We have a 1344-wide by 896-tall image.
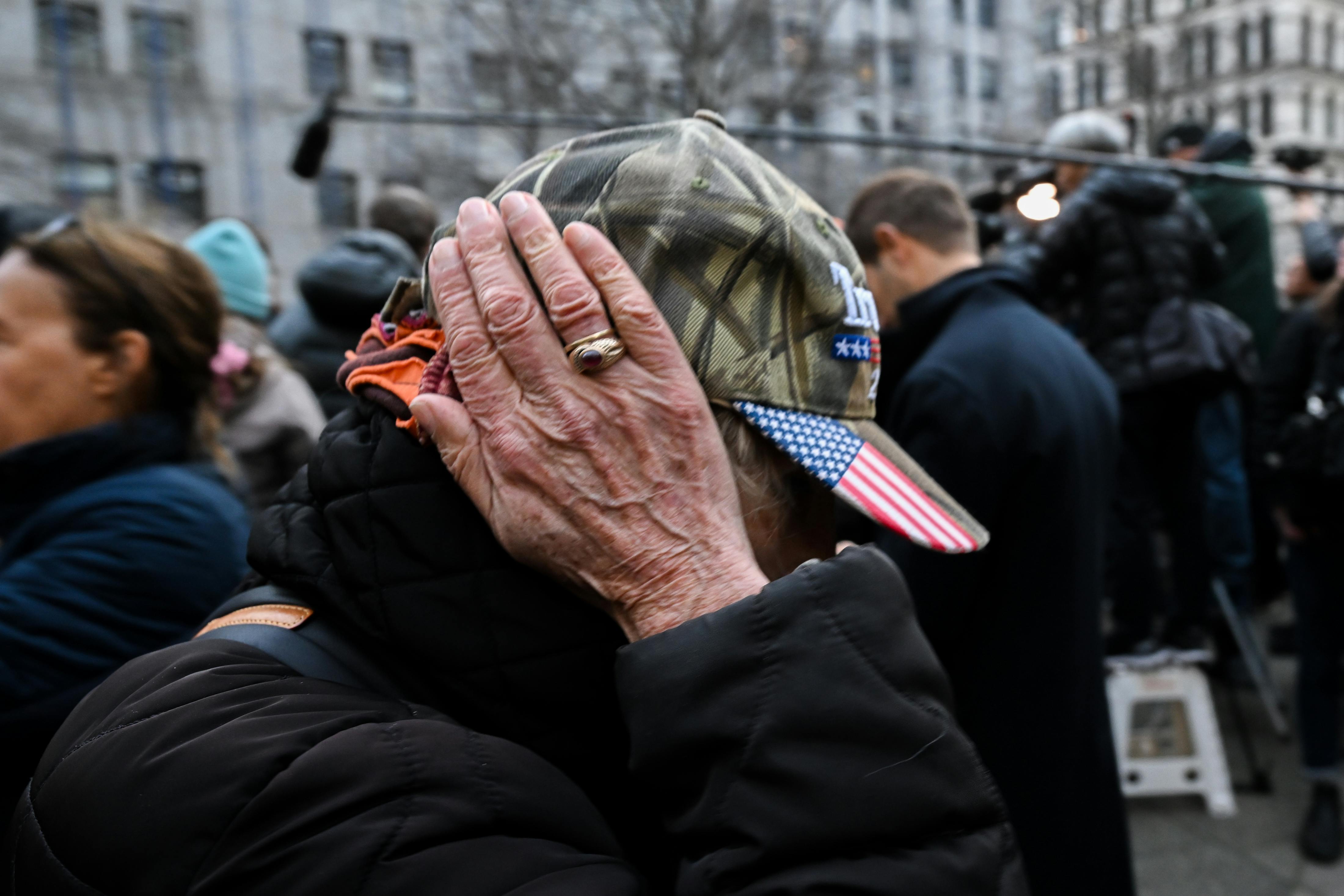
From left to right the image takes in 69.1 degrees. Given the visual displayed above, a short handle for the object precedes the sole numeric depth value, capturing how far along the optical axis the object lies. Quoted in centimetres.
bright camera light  319
